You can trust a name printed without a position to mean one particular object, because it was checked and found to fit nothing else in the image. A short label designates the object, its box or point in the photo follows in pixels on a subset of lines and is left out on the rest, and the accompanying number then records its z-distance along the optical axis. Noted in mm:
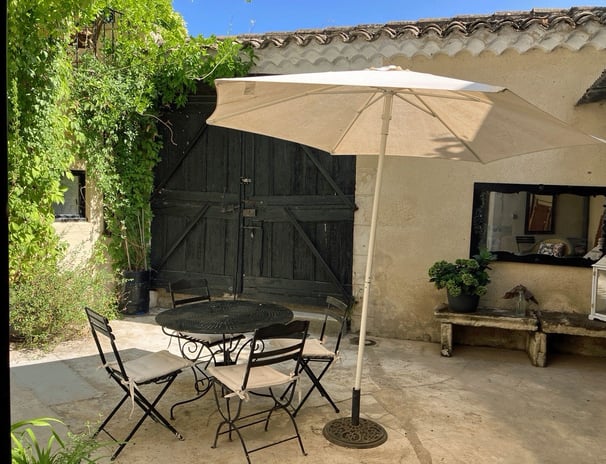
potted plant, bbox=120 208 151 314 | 6570
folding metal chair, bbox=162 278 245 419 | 3842
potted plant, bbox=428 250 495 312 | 5105
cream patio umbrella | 2793
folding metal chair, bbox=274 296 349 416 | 3643
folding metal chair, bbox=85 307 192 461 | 3092
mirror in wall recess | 5195
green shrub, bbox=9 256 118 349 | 5004
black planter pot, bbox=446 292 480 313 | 5164
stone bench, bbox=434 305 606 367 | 4840
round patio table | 3385
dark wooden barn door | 6113
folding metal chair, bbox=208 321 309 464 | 2930
